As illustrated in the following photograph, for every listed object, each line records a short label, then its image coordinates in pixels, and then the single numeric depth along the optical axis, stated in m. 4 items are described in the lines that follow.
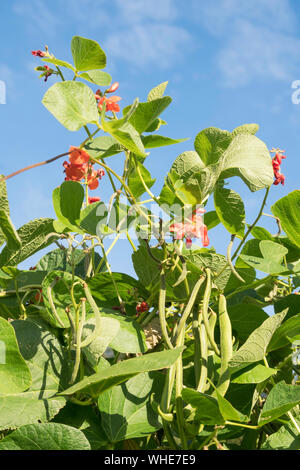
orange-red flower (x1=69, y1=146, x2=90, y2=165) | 0.87
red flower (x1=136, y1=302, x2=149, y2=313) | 0.81
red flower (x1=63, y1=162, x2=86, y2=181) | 0.93
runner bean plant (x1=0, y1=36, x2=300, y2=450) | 0.64
